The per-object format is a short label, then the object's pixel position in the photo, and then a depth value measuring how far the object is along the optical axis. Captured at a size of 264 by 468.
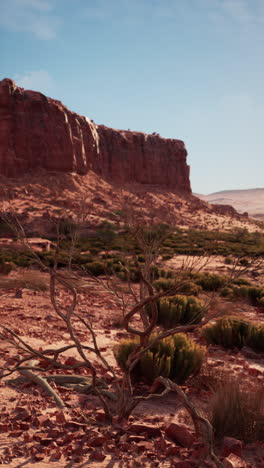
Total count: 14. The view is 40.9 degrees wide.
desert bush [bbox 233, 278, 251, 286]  13.52
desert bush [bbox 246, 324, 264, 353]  6.57
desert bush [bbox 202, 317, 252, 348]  6.58
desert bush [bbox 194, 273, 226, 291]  12.25
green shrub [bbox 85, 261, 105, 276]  14.35
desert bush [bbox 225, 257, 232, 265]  20.33
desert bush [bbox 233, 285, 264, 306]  11.05
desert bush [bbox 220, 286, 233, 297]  11.55
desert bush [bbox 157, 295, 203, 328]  7.63
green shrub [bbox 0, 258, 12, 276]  12.64
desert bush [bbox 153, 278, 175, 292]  10.74
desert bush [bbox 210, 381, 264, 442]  3.27
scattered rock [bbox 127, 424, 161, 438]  3.10
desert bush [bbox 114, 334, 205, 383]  4.44
